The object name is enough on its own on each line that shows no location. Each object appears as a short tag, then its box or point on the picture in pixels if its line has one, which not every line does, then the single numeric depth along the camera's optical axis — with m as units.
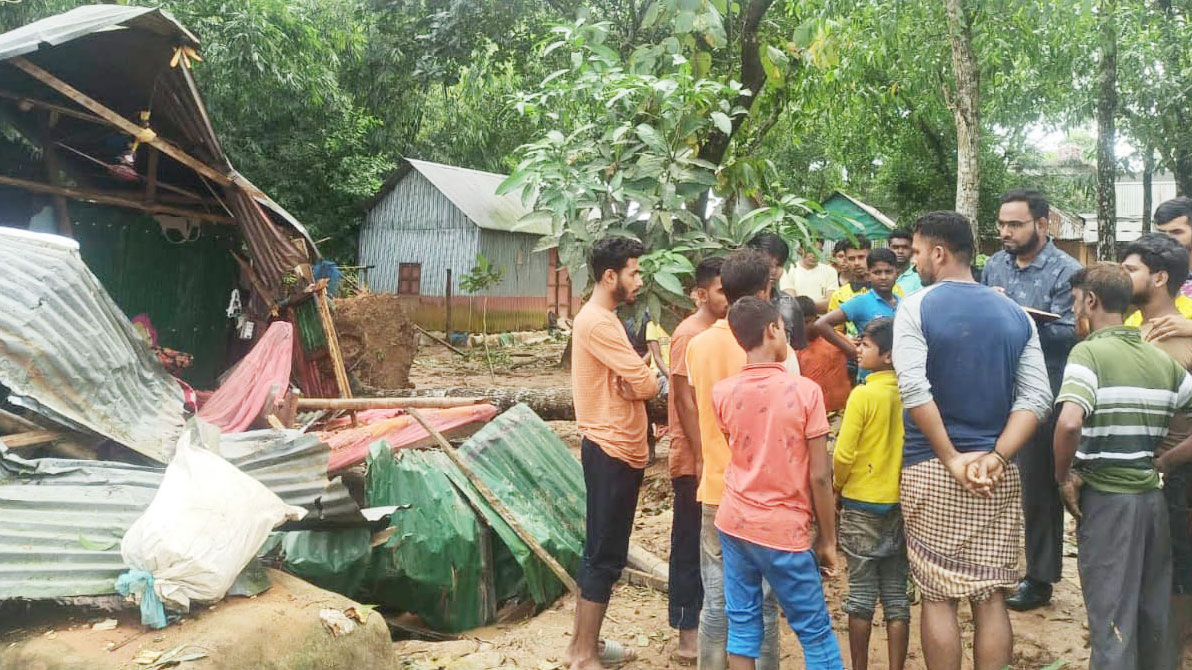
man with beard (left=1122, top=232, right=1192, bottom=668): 3.32
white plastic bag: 3.03
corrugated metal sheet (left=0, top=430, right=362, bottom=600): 3.08
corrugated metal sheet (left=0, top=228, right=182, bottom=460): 4.52
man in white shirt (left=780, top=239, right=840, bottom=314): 8.39
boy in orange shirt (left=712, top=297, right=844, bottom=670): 2.86
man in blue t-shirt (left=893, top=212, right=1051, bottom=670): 2.95
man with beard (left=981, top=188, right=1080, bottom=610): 4.11
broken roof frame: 6.60
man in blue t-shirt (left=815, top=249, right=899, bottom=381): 4.82
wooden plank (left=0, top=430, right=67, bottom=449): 4.13
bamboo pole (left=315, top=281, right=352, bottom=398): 8.50
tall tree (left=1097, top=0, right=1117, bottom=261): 10.99
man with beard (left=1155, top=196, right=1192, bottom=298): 3.79
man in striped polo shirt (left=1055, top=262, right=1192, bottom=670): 3.04
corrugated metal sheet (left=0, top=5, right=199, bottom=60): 6.01
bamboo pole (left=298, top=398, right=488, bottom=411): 5.57
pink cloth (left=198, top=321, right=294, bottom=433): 6.47
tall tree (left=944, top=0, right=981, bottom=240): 6.93
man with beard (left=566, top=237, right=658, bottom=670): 3.61
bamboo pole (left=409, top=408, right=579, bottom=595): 4.76
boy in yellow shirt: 3.29
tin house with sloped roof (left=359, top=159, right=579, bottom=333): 19.97
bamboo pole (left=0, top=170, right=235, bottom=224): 7.46
